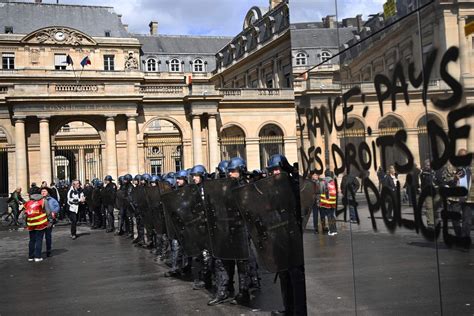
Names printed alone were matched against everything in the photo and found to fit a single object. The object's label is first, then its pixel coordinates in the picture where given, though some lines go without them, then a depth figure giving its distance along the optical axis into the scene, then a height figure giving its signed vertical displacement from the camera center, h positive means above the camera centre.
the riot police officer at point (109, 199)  19.20 -0.79
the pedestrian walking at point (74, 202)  17.33 -0.78
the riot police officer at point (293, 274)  5.17 -1.04
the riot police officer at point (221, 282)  7.14 -1.45
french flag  42.88 +8.99
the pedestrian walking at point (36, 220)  12.01 -0.87
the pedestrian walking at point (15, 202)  23.45 -0.92
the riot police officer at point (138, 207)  13.30 -0.83
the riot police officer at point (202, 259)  7.77 -1.28
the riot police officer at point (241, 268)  6.84 -1.24
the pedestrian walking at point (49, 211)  12.37 -0.73
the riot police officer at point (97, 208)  20.85 -1.19
